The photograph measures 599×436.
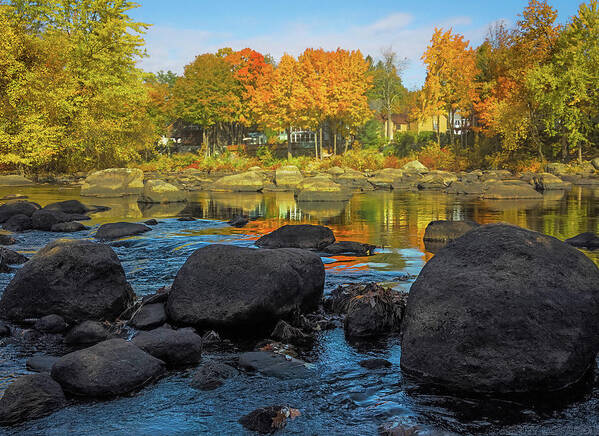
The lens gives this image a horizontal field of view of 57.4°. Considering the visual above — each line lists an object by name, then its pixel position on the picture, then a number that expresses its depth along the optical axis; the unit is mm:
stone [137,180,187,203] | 28109
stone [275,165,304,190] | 38125
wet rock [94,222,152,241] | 15008
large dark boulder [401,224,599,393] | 5215
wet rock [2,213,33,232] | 16734
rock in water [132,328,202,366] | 5988
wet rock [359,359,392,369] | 6000
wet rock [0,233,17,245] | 13950
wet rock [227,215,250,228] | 18578
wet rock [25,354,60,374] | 5836
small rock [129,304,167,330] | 7289
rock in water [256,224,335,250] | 13219
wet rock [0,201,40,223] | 18656
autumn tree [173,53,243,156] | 58281
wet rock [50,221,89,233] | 16641
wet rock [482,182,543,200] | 28000
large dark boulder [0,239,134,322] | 7492
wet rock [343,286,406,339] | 7039
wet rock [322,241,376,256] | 12891
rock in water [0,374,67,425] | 4734
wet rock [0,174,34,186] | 38531
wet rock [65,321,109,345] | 6723
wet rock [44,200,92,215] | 20822
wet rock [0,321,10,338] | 6973
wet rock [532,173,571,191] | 33006
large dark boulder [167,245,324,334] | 7051
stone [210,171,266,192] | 37250
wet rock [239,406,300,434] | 4652
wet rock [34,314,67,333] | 7098
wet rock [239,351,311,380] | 5801
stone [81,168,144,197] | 32406
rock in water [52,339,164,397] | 5195
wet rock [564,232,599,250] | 13156
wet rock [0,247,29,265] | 11065
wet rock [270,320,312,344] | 6863
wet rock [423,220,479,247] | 14430
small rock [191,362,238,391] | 5492
